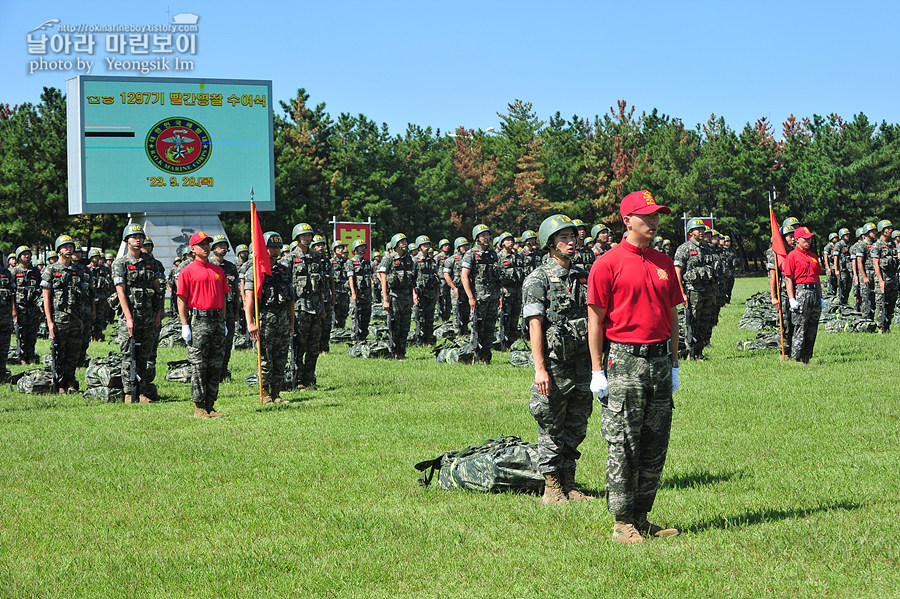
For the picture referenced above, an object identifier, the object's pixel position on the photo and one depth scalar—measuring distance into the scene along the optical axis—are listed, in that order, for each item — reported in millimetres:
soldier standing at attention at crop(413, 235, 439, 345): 20656
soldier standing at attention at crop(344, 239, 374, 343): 21141
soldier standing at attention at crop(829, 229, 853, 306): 26859
